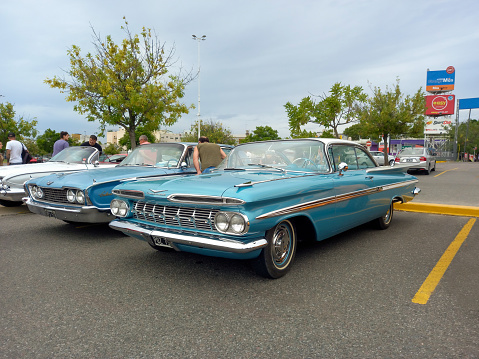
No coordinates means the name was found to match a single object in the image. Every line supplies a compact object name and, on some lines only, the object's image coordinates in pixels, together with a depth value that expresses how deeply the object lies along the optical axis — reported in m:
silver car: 18.56
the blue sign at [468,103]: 60.31
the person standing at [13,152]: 9.53
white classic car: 7.25
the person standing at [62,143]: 10.03
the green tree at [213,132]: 47.53
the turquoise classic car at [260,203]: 3.13
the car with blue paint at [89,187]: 5.03
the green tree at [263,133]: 86.69
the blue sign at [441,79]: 73.69
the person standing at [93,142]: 9.17
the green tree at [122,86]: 14.34
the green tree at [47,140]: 74.50
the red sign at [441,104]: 72.56
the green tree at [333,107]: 24.56
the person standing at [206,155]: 6.63
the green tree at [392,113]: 24.52
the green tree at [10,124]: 26.62
